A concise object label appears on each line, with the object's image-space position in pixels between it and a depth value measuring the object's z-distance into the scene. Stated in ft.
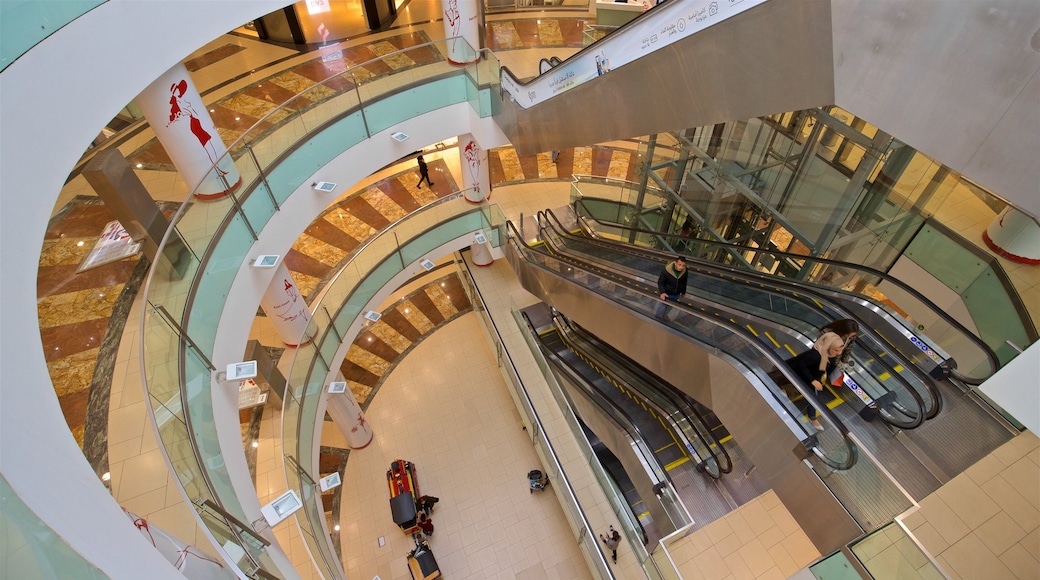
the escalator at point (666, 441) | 26.43
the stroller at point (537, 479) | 33.47
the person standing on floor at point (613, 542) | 25.40
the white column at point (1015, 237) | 17.71
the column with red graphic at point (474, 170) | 35.12
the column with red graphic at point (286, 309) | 25.07
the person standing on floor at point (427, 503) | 32.76
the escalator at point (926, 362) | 15.11
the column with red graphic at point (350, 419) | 32.58
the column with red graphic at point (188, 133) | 17.01
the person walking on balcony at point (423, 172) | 41.32
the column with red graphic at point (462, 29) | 28.73
